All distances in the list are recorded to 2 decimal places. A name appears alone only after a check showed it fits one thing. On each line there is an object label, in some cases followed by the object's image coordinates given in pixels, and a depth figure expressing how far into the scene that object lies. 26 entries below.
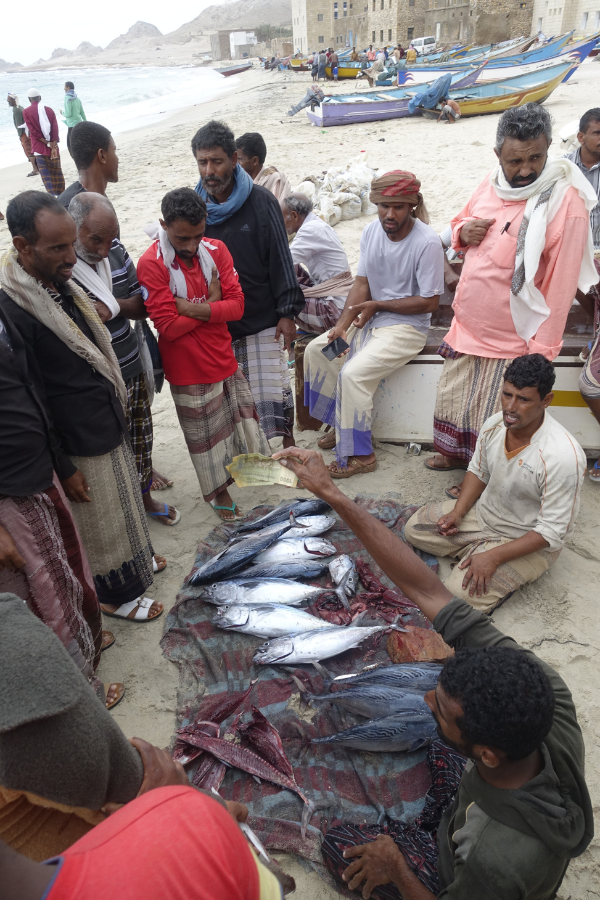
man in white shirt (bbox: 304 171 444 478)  3.77
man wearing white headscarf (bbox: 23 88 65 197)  10.97
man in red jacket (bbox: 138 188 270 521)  3.07
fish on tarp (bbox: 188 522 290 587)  3.27
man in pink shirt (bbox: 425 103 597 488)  3.09
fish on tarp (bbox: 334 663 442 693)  2.46
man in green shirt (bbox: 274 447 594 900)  1.40
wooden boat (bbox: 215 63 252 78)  58.72
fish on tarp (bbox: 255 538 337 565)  3.42
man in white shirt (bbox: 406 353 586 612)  2.75
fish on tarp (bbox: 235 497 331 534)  3.69
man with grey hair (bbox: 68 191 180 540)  2.67
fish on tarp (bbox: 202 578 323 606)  3.09
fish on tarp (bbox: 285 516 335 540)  3.59
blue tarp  17.23
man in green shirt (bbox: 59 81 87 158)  12.49
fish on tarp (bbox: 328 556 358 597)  3.19
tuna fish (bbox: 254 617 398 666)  2.76
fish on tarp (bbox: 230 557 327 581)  3.28
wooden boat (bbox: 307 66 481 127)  17.97
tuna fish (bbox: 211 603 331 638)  2.93
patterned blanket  2.19
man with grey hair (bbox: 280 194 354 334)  4.53
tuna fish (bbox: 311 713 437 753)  2.31
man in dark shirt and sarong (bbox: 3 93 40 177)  13.71
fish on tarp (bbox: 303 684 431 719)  2.36
